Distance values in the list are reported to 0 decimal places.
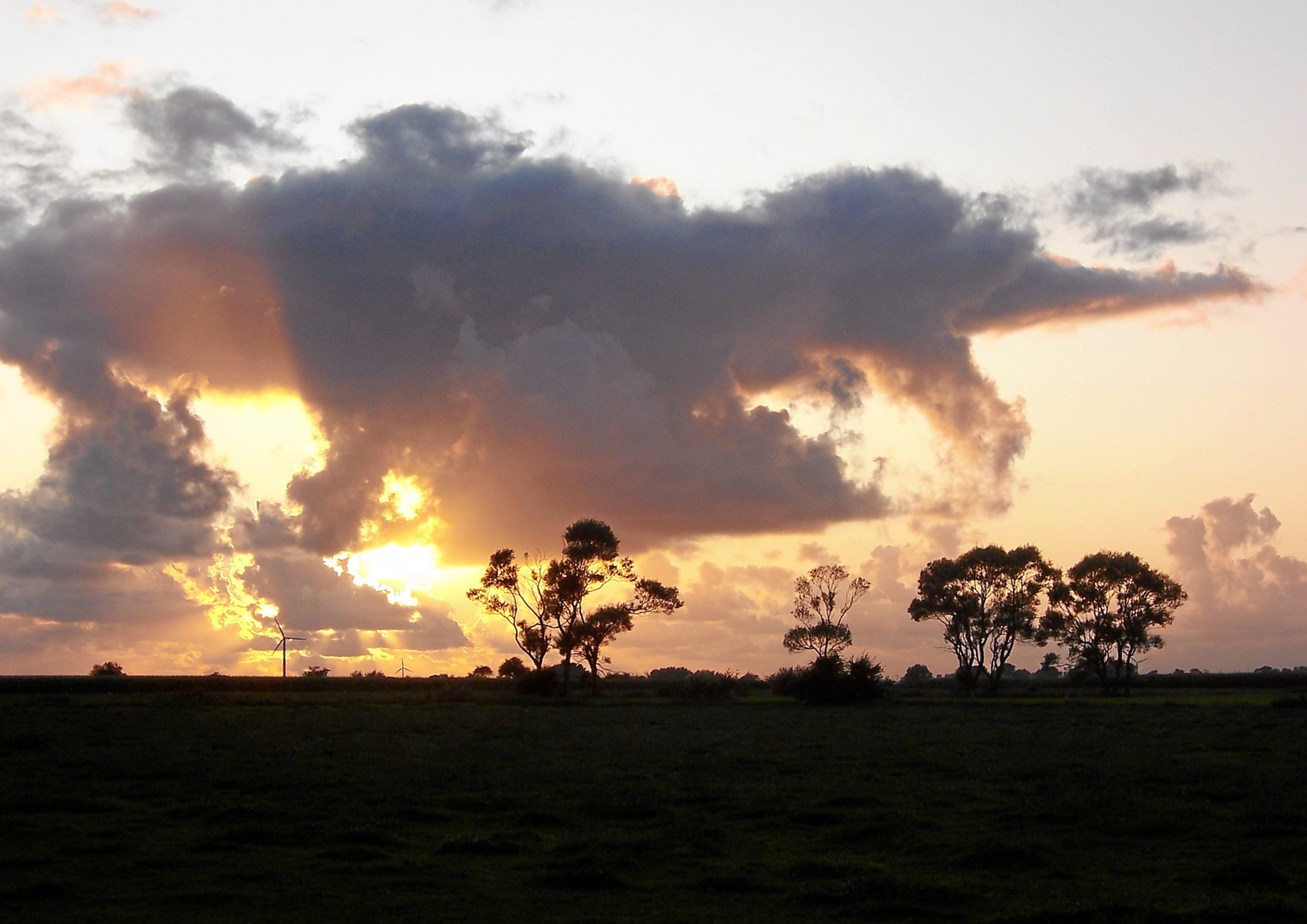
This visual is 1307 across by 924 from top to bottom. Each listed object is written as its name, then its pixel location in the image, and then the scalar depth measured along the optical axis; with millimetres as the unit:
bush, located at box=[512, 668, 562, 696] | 107062
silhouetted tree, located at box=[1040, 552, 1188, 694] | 124500
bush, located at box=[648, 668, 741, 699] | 100875
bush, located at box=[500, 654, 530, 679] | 129125
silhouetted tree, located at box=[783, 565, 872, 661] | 127938
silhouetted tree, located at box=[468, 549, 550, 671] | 118200
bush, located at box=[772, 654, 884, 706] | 92812
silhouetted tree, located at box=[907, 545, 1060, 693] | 127125
